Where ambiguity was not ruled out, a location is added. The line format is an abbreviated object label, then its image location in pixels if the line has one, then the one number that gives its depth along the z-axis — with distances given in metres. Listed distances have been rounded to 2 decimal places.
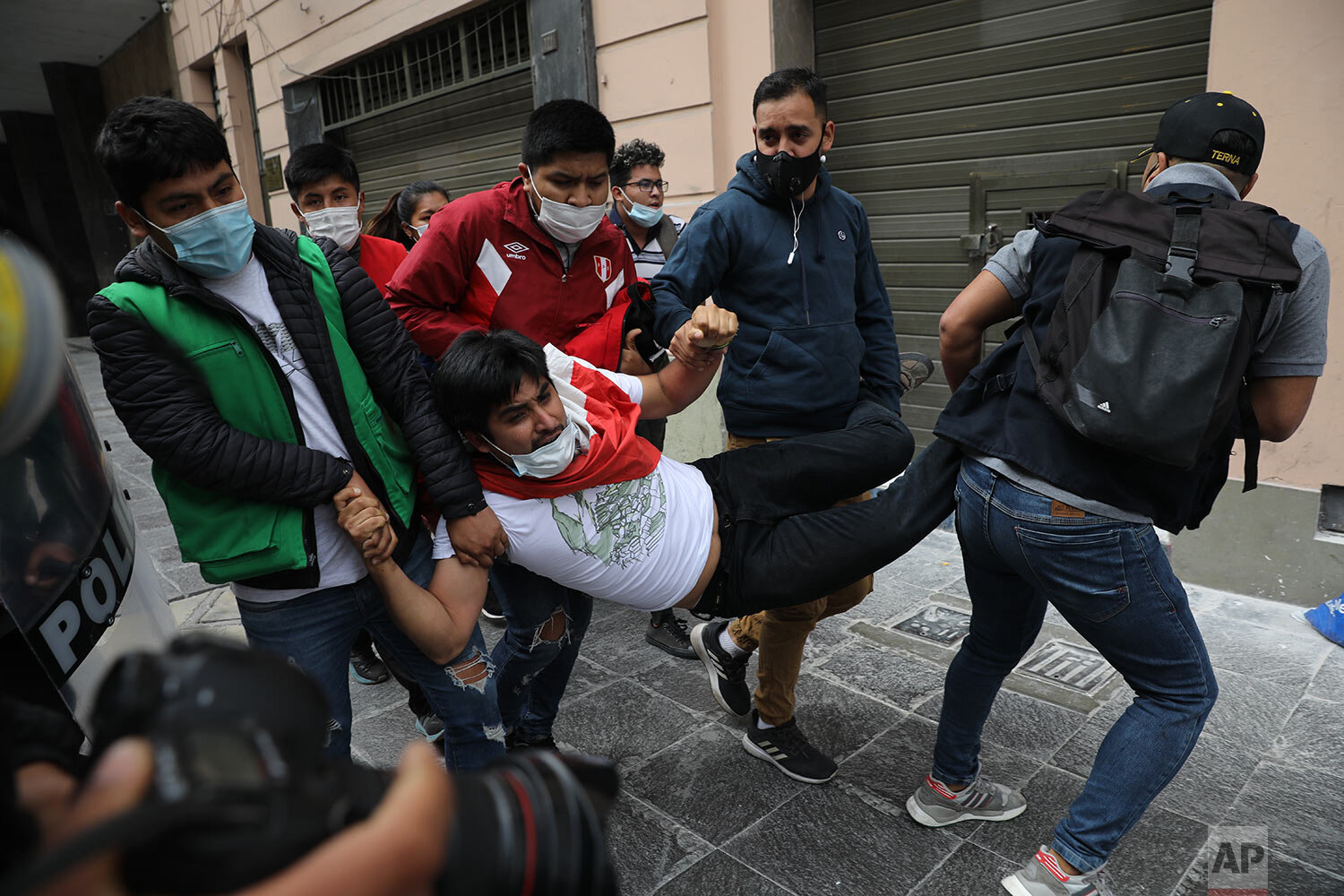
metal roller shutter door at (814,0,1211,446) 4.02
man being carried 2.04
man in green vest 1.73
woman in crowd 4.39
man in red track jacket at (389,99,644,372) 2.43
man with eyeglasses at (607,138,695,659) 4.04
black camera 0.63
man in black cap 1.70
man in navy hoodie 2.68
